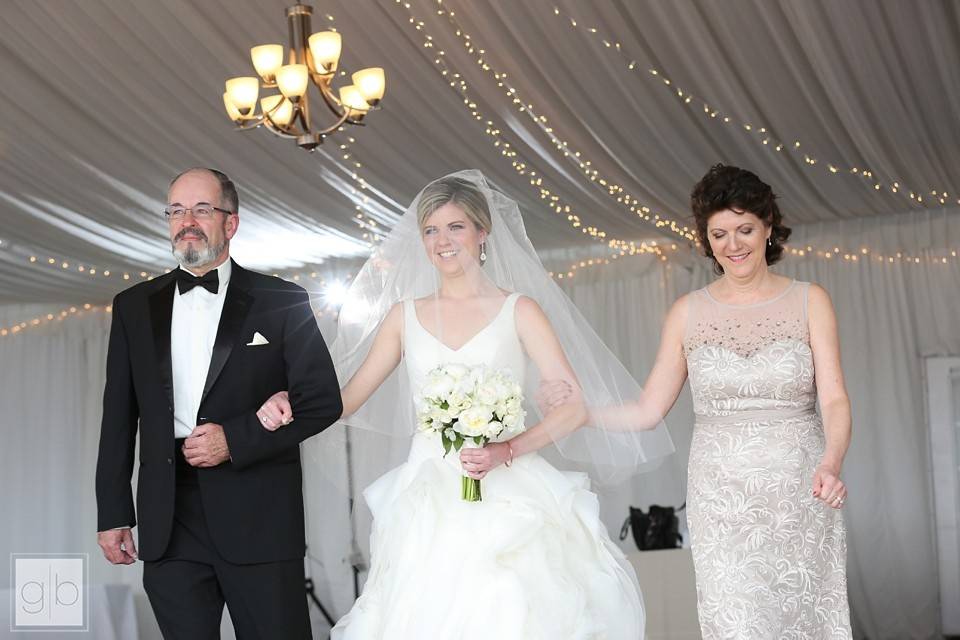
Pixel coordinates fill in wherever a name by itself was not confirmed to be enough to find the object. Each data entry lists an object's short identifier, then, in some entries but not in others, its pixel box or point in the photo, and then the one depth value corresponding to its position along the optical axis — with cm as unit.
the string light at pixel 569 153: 615
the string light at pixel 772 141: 617
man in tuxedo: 328
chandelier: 541
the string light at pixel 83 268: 984
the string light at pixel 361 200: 761
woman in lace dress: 373
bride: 336
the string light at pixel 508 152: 632
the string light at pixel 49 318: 1206
